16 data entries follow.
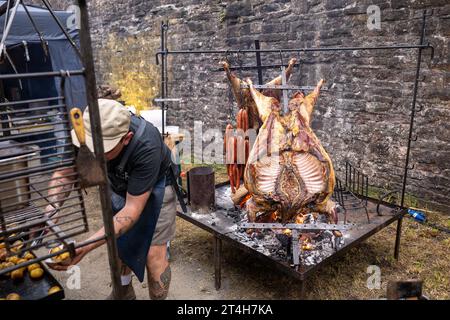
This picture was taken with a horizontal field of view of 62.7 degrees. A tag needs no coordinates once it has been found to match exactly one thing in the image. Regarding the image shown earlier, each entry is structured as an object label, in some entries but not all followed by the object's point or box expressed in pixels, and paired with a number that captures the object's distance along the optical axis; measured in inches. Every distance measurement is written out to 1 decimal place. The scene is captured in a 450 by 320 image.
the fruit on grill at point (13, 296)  85.7
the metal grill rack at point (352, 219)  126.5
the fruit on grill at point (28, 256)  102.7
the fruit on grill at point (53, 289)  89.2
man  98.2
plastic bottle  179.8
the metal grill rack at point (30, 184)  63.4
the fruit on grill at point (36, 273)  96.0
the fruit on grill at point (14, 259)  100.8
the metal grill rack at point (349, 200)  162.0
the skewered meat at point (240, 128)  162.2
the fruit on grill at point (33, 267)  99.3
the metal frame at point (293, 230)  118.5
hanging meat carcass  131.4
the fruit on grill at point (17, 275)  95.6
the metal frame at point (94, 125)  58.6
